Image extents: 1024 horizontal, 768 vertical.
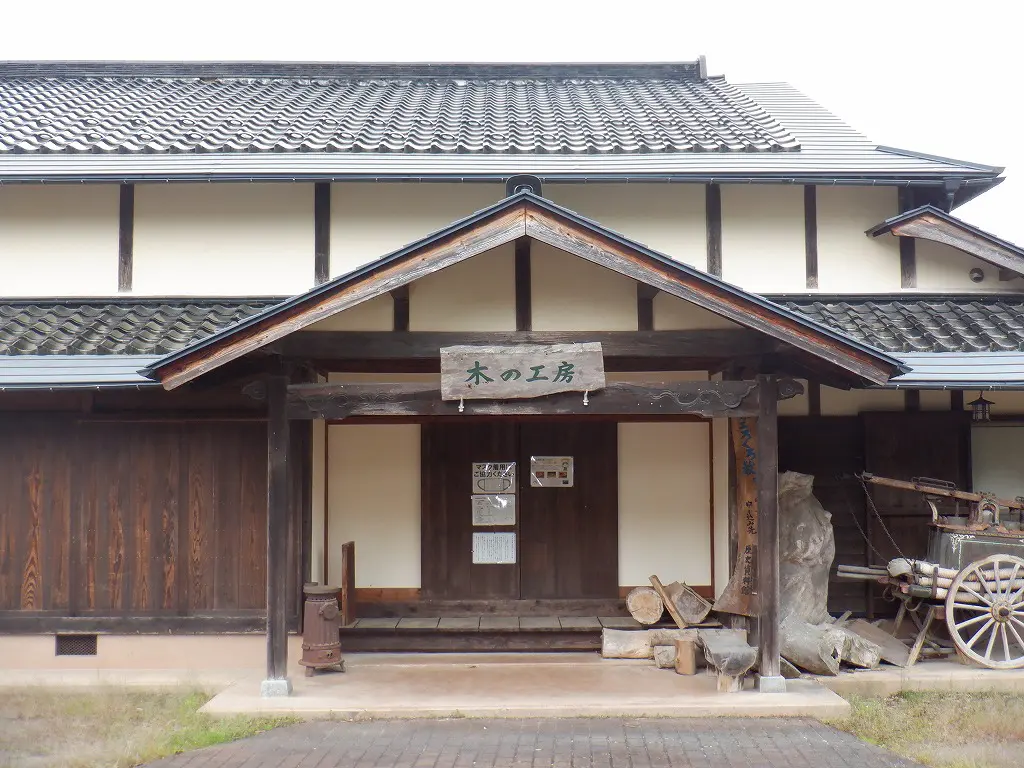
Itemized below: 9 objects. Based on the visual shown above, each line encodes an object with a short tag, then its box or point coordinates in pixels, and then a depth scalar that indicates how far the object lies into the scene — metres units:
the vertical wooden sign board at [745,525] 7.96
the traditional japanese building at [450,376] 7.35
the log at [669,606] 8.67
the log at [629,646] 8.46
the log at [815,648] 7.77
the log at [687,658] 7.99
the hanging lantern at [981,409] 9.16
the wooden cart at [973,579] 7.86
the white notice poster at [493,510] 9.42
